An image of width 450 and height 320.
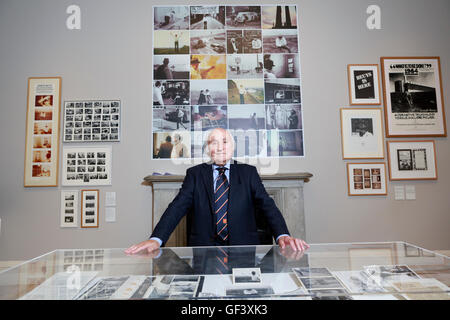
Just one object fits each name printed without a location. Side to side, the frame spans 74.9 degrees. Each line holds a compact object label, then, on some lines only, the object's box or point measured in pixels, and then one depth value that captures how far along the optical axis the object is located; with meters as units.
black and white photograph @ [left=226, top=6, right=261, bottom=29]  3.46
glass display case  0.74
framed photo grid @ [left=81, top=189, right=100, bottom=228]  3.20
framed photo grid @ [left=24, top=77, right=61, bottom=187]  3.26
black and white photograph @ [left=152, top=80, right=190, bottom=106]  3.35
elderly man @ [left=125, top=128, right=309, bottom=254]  1.95
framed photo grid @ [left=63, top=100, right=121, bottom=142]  3.30
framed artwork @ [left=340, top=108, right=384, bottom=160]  3.33
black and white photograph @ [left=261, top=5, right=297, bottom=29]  3.47
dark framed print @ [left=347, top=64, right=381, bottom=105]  3.40
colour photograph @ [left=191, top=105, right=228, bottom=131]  3.32
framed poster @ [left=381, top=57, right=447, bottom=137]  3.38
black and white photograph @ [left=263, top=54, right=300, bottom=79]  3.41
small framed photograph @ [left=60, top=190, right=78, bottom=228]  3.20
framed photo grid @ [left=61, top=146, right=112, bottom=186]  3.25
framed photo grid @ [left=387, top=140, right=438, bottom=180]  3.33
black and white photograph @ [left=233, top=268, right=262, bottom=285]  0.83
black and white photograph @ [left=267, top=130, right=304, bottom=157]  3.30
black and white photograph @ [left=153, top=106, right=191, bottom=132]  3.32
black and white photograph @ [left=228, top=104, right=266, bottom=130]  3.33
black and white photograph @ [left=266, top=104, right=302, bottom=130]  3.34
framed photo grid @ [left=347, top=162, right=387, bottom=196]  3.29
